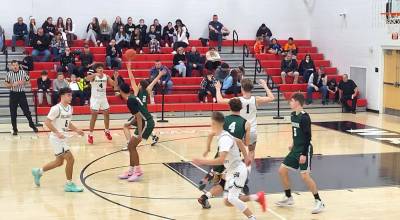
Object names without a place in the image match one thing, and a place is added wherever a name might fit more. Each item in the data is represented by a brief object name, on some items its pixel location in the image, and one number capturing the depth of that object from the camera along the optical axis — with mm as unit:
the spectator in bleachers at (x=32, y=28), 24427
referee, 16703
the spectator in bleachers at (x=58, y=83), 20633
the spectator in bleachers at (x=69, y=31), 25591
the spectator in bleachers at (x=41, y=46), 23969
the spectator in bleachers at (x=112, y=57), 24102
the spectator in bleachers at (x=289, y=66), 25484
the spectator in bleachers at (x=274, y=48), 27438
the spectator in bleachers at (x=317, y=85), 24344
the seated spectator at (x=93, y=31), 25984
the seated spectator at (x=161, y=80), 22922
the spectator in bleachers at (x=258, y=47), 27672
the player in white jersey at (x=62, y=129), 10352
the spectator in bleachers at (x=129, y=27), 26047
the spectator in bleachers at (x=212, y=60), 24578
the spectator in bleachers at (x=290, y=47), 26984
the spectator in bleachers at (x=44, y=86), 21062
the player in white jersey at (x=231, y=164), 8000
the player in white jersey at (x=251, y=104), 10305
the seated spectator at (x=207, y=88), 22719
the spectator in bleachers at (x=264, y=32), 28306
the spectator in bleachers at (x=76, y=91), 21562
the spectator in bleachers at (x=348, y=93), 23500
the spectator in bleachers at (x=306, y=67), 25219
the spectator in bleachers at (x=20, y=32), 24922
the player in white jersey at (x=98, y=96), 15722
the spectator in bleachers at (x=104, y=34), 26172
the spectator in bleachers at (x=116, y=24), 25922
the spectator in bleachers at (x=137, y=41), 25656
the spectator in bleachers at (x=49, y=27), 24750
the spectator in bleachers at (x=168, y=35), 26656
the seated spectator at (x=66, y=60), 22875
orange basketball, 12961
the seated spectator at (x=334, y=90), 24672
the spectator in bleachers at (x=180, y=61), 24328
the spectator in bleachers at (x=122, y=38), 25516
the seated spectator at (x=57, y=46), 24219
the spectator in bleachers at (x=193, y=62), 24484
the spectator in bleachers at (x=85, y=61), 22469
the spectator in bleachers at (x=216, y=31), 27573
